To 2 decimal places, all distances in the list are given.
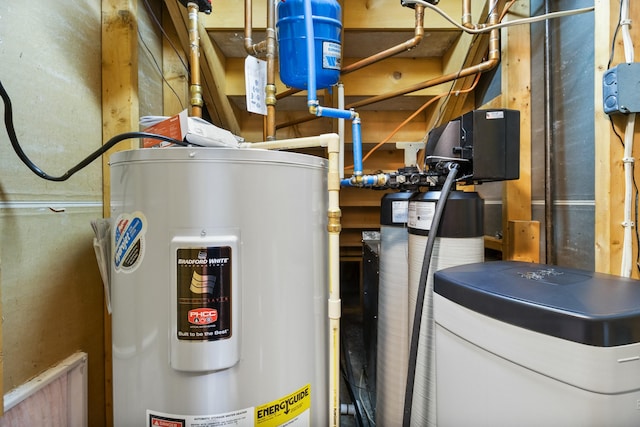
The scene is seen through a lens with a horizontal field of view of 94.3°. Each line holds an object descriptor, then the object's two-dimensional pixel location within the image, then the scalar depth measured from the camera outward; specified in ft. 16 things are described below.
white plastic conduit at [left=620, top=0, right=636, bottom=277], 2.54
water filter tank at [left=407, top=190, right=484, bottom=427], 2.77
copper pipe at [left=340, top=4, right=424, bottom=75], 4.21
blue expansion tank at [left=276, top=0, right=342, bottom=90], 3.89
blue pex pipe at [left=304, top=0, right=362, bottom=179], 3.62
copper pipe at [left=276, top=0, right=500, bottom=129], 4.05
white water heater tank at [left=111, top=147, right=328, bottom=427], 1.96
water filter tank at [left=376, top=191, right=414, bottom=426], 3.57
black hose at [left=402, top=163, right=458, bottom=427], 2.52
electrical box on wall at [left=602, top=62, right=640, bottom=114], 2.46
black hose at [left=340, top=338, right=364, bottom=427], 4.59
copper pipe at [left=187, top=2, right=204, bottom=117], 3.63
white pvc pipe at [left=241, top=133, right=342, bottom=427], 2.54
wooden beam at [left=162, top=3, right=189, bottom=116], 4.74
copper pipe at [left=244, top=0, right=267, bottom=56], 4.32
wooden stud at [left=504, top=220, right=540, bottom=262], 3.79
